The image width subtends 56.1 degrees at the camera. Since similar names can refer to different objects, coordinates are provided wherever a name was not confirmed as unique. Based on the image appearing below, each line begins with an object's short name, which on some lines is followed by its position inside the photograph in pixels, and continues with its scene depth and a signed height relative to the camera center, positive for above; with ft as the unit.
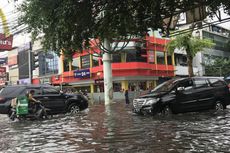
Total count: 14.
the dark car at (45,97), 35.20 -1.67
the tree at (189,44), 67.81 +13.05
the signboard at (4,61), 139.76 +17.59
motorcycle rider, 32.37 -2.22
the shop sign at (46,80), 108.00 +3.65
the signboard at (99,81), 86.35 +1.82
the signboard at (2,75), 105.95 +6.54
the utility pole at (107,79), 55.94 +1.64
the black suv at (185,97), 29.73 -1.94
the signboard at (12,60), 124.98 +16.48
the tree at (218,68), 114.29 +7.52
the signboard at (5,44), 99.16 +20.65
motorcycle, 32.00 -3.39
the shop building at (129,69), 87.96 +6.91
